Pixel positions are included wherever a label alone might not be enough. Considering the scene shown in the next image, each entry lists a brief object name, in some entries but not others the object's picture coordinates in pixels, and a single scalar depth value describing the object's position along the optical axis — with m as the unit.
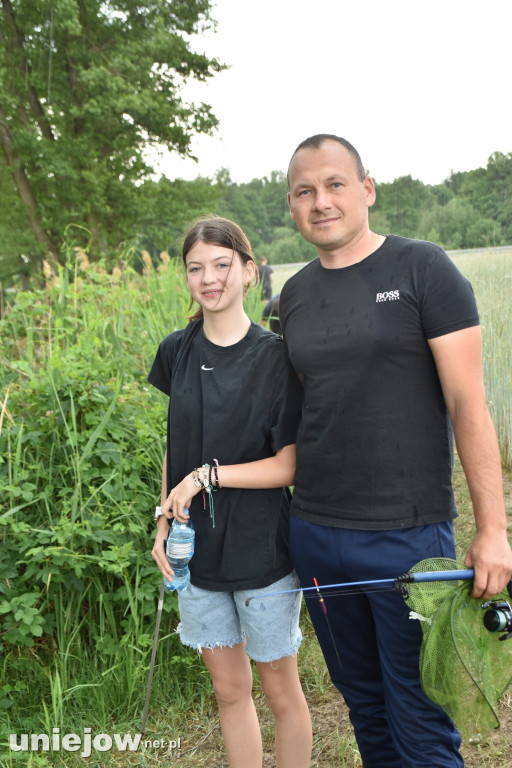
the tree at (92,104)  17.50
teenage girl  2.03
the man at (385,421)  1.74
